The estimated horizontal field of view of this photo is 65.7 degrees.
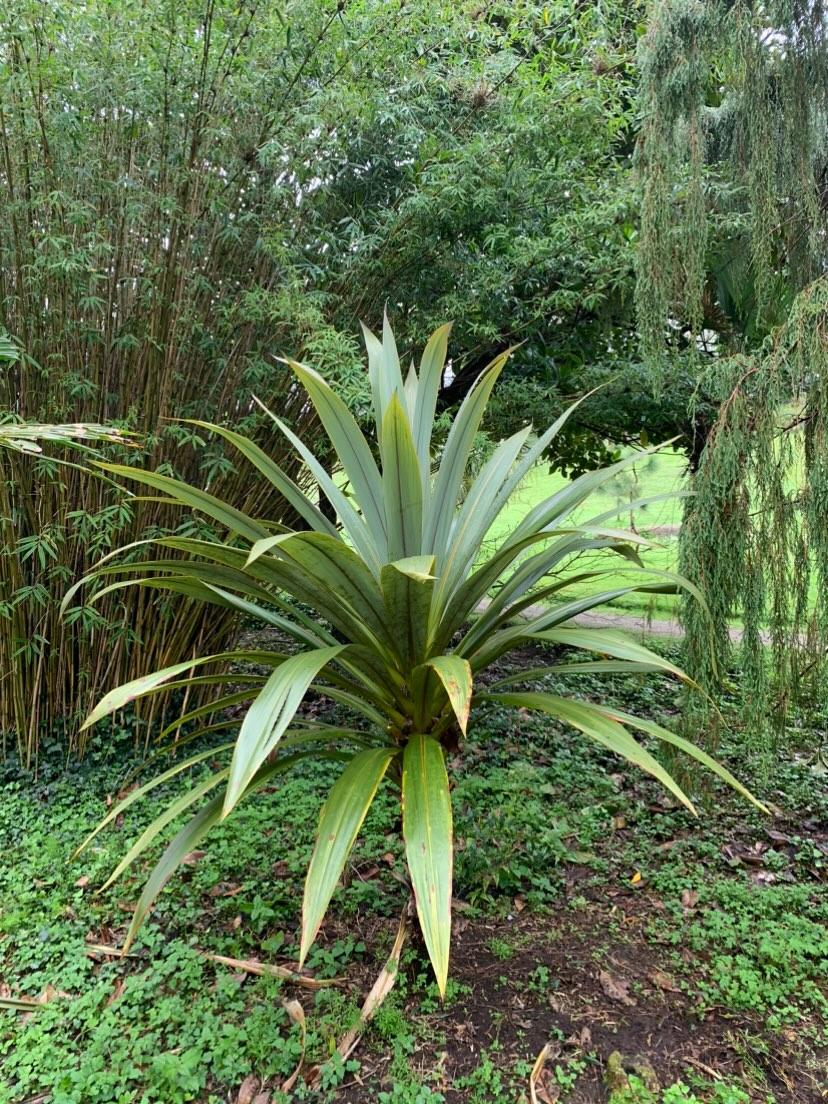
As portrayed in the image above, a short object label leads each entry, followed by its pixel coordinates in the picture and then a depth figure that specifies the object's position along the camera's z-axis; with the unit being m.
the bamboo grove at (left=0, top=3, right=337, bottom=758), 1.90
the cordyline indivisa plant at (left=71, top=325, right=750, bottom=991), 0.93
